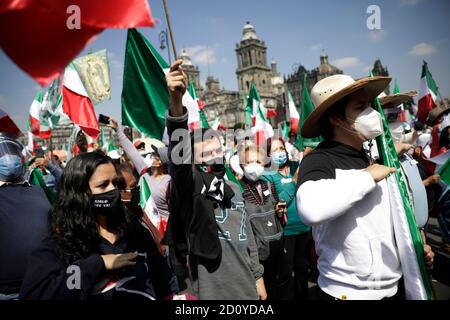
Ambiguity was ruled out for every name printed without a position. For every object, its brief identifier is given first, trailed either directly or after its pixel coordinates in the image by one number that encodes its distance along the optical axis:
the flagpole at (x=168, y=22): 1.74
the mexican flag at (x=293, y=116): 9.78
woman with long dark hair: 1.72
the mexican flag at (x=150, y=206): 4.28
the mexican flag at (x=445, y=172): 3.36
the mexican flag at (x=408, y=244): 1.72
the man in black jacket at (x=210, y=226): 2.26
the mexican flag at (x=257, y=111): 8.16
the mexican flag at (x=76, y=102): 4.76
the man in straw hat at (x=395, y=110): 2.66
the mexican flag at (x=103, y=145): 11.45
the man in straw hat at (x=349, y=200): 1.64
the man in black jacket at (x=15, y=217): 2.39
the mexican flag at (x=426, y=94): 8.59
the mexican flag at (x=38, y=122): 5.99
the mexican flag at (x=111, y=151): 9.89
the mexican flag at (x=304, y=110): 5.73
